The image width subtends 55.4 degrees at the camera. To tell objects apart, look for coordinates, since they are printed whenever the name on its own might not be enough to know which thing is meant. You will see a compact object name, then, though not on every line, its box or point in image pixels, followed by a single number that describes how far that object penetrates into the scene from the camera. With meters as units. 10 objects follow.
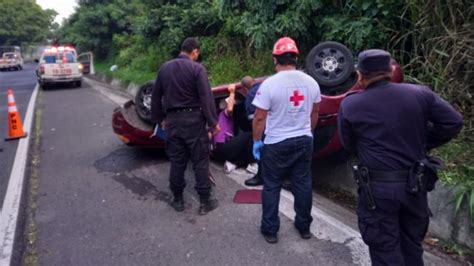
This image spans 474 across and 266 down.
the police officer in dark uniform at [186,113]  4.52
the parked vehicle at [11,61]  38.47
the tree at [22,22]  56.19
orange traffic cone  8.77
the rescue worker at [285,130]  3.70
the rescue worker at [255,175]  5.22
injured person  5.80
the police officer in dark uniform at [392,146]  2.71
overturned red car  4.95
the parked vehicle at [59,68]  18.69
